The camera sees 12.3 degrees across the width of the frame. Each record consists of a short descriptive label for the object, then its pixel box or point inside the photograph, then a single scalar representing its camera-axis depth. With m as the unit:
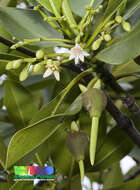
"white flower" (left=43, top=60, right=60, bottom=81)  0.71
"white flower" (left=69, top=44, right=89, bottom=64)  0.70
